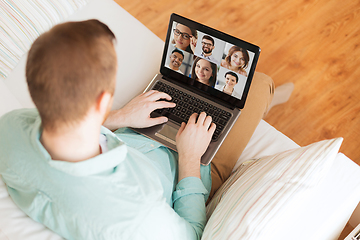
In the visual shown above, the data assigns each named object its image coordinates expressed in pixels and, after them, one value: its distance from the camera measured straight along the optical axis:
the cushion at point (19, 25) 1.23
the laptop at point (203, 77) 1.03
